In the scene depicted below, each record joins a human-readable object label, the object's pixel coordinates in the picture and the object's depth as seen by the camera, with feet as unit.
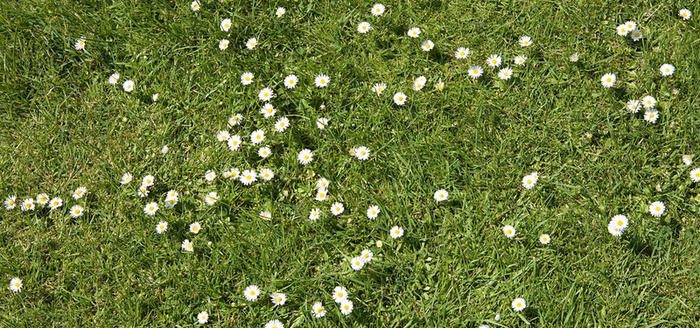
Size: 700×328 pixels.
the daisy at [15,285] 10.04
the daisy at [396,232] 9.39
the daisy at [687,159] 9.25
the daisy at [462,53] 10.84
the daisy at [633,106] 9.75
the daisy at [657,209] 8.96
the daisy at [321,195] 10.03
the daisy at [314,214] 9.80
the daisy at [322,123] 10.57
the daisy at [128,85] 11.67
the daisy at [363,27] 11.34
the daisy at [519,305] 8.59
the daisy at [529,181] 9.50
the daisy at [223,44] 11.59
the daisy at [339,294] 9.06
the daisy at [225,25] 11.68
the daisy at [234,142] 10.68
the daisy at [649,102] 9.75
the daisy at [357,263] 9.25
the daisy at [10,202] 10.90
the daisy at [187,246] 9.80
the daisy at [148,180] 10.62
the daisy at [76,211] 10.60
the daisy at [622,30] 10.43
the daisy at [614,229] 8.82
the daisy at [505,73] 10.48
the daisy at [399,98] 10.52
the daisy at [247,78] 11.19
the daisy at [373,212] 9.62
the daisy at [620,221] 8.92
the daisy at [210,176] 10.44
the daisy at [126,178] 10.74
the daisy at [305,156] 10.34
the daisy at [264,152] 10.47
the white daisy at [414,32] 11.09
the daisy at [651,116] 9.65
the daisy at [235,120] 10.89
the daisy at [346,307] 8.93
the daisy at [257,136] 10.68
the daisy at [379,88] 10.73
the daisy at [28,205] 10.78
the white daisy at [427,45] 10.94
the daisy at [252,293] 9.32
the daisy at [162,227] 10.10
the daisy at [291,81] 11.10
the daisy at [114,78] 11.80
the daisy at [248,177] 10.31
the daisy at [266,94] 10.97
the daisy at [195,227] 10.03
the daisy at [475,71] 10.55
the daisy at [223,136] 10.77
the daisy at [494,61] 10.61
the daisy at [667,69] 9.95
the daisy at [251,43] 11.52
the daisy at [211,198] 10.15
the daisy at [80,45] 12.11
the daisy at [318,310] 9.03
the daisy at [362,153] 10.18
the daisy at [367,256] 9.31
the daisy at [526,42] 10.71
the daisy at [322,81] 10.94
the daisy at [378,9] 11.42
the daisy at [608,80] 10.07
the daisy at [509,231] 9.12
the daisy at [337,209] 9.78
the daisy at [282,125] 10.66
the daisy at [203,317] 9.30
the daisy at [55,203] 10.77
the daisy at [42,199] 10.82
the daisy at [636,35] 10.39
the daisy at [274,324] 9.12
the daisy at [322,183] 10.08
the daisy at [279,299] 9.23
